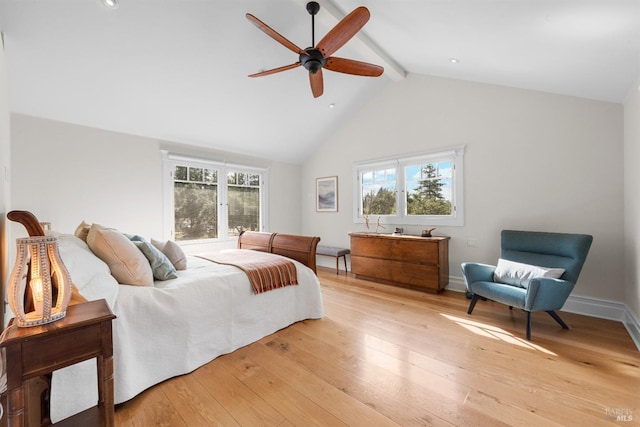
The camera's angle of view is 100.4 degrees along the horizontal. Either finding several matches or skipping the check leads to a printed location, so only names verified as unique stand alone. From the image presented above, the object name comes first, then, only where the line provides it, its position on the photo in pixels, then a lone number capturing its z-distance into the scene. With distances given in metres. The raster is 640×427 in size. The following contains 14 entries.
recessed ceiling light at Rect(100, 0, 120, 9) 2.21
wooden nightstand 0.95
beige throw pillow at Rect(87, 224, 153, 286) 1.83
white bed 1.45
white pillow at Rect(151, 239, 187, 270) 2.39
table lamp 1.05
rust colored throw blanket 2.38
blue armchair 2.33
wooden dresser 3.66
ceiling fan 1.94
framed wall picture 5.38
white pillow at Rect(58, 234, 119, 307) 1.49
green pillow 2.07
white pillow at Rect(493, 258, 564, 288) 2.54
